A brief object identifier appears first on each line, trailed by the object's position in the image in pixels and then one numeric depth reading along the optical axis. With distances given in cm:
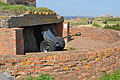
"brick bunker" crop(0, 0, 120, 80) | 418
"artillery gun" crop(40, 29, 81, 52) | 820
